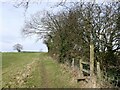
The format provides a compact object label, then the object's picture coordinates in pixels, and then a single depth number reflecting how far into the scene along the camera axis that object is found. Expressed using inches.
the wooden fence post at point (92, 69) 225.6
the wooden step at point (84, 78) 255.5
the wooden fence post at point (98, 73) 223.8
